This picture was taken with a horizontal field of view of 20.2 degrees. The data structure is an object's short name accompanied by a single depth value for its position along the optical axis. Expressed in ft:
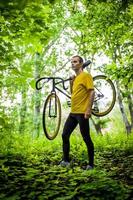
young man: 23.43
